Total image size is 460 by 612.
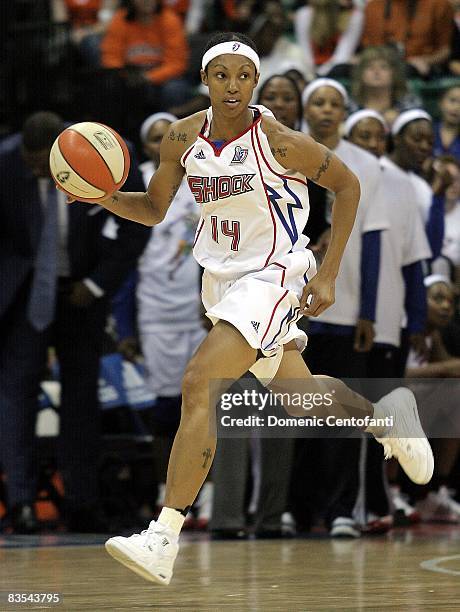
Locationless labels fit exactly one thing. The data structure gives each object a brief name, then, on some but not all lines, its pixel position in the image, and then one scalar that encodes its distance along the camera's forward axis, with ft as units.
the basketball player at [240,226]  36.37
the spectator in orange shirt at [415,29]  77.87
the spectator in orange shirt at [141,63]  77.92
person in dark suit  56.08
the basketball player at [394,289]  56.03
